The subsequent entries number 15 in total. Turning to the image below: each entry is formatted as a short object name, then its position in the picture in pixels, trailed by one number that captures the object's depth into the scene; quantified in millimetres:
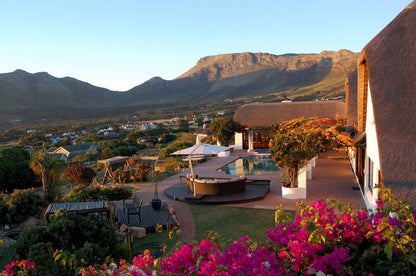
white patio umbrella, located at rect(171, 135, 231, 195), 13266
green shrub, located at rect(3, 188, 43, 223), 9938
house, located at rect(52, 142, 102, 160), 43625
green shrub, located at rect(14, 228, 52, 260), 6117
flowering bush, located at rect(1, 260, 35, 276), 3295
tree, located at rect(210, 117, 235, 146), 26938
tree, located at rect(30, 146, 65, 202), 11930
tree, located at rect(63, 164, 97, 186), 14125
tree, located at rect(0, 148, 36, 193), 15344
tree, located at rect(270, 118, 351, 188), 11234
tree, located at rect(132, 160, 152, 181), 18016
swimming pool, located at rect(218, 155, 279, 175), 18984
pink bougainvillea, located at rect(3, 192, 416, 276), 2639
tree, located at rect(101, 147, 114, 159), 33831
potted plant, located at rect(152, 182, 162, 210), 11156
